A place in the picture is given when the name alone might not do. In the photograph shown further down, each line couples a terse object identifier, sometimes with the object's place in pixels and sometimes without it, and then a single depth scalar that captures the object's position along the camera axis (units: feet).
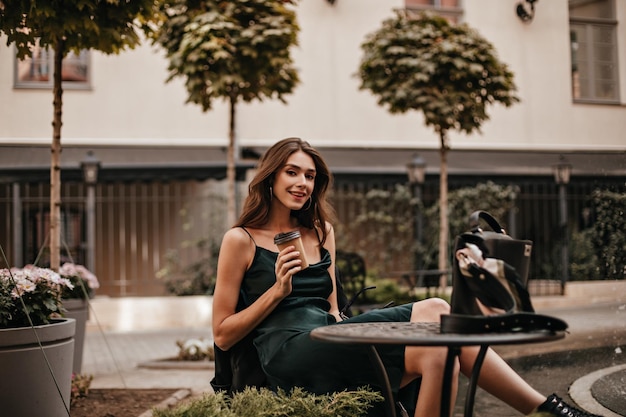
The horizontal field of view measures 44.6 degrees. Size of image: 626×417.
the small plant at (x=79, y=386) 16.17
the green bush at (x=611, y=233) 15.39
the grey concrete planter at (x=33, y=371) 11.47
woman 8.46
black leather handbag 6.48
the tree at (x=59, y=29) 13.94
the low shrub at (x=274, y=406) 7.53
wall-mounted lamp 42.91
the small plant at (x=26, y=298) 12.04
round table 6.09
